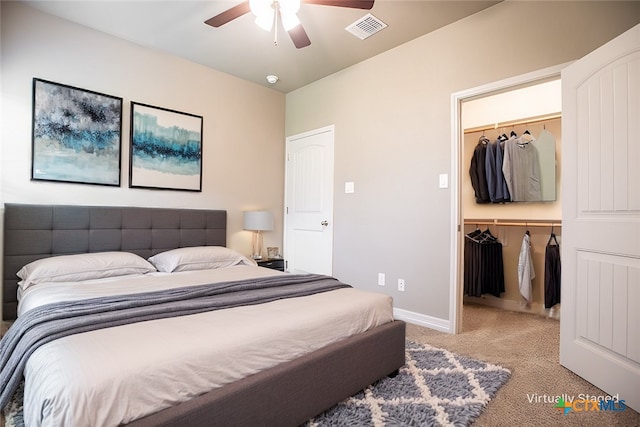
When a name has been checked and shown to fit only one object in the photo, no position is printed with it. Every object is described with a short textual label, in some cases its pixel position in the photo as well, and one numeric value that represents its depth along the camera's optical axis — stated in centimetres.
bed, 112
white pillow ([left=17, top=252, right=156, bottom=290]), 228
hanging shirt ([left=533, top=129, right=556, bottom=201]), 334
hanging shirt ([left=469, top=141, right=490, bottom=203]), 368
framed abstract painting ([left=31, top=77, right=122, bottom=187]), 266
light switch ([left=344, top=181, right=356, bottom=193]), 362
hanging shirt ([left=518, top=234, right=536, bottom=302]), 338
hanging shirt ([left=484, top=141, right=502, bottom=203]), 357
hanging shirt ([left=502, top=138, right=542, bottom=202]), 341
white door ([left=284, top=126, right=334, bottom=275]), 389
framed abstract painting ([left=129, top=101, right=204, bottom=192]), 318
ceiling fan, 201
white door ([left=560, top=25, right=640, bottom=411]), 171
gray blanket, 124
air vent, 276
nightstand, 378
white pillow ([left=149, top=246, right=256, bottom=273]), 289
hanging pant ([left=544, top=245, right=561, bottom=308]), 321
